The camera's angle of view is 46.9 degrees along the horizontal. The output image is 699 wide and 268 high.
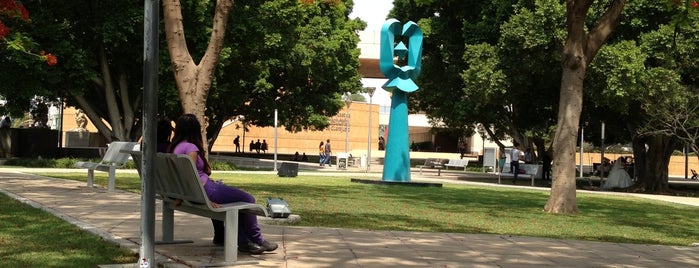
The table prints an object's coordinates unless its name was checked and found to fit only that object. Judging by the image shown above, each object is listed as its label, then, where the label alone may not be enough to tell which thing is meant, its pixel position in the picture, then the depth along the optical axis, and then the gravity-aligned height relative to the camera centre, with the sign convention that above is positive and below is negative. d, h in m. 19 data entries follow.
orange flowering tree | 17.02 +3.05
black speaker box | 26.35 -0.31
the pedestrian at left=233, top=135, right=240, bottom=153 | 61.78 +1.21
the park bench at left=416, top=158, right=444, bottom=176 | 37.75 +0.07
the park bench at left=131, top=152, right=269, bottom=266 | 6.73 -0.37
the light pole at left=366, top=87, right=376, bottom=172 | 40.66 +3.70
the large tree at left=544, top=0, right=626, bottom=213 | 15.09 +1.34
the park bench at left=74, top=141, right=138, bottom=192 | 15.02 -0.15
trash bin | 42.90 +0.08
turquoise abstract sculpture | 24.88 +2.32
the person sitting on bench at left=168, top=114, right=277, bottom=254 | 7.19 -0.26
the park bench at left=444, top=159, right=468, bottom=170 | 39.12 +0.16
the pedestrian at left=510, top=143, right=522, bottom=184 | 32.71 +0.25
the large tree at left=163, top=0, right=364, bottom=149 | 31.40 +4.36
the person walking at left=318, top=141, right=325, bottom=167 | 47.34 +0.40
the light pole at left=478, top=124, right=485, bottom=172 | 58.52 +2.72
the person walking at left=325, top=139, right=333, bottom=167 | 45.94 +0.51
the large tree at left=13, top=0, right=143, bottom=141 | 28.42 +3.92
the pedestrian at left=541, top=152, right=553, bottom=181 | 37.91 +0.10
